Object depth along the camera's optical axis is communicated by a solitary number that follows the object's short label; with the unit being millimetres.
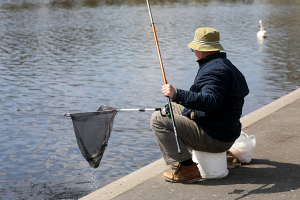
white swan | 20712
